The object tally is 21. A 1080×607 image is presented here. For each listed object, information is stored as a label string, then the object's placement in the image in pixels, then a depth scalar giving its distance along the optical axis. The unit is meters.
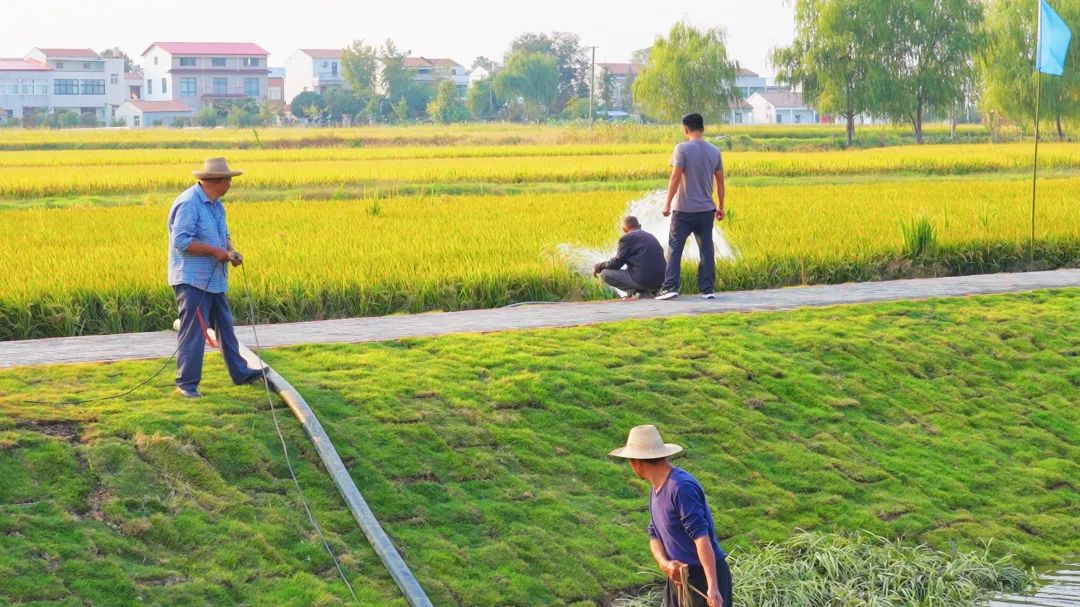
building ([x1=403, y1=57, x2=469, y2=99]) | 163.62
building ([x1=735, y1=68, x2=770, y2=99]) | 191.51
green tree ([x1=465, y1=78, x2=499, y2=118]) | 140.62
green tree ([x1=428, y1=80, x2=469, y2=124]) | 126.31
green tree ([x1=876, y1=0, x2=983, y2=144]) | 72.06
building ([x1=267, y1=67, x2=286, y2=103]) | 169.18
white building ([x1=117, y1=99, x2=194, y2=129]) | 128.62
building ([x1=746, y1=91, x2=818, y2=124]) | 154.00
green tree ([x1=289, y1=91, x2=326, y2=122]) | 118.26
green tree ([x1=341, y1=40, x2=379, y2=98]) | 137.12
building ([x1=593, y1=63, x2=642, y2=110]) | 158.00
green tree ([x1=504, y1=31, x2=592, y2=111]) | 149.00
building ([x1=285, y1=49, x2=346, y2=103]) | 162.75
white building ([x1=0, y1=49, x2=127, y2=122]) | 127.50
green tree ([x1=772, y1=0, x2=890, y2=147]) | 71.44
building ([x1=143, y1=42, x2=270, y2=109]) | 138.62
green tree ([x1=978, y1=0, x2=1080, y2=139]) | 68.44
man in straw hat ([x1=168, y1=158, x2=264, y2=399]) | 8.75
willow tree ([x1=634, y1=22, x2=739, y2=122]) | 82.94
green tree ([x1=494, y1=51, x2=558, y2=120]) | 137.12
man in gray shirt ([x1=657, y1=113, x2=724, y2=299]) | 13.66
